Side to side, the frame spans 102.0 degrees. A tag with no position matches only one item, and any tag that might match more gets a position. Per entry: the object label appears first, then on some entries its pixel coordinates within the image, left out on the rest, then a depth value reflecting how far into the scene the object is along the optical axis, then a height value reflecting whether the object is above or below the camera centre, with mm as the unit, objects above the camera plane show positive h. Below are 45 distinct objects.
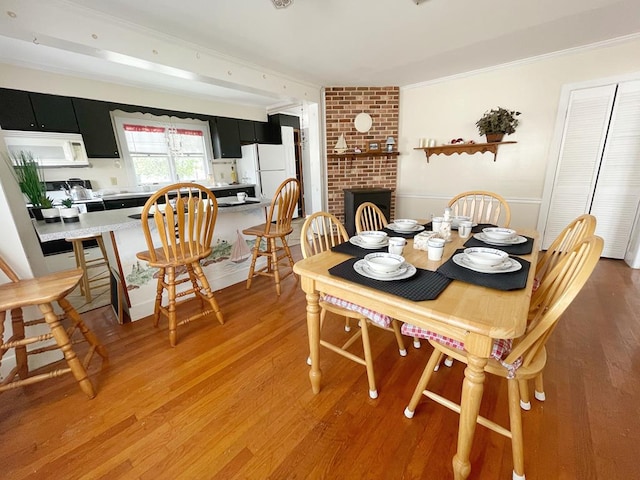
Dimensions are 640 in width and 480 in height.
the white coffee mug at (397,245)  1210 -358
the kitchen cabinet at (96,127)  3426 +667
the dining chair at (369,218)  2080 -402
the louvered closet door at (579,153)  2799 +54
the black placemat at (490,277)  945 -434
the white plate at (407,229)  1734 -419
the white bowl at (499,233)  1466 -405
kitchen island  1715 -605
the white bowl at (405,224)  1755 -395
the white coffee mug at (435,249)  1202 -383
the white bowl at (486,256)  1071 -394
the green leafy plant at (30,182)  1678 -12
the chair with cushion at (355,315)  1247 -713
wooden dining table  752 -453
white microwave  3100 +400
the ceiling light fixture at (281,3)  1629 +1022
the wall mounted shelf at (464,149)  3336 +192
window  4086 +434
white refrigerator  5000 +126
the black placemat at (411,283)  898 -432
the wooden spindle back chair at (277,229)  2404 -554
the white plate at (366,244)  1408 -415
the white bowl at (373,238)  1419 -384
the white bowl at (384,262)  1028 -391
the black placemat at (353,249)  1347 -430
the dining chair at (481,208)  2037 -376
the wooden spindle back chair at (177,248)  1634 -513
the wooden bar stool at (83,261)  2268 -723
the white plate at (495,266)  1062 -427
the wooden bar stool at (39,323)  1247 -750
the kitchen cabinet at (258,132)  5051 +765
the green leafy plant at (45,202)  1814 -156
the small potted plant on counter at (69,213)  1785 -228
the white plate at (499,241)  1431 -433
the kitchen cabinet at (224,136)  4754 +651
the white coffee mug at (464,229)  1589 -394
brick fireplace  3867 +471
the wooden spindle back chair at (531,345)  810 -672
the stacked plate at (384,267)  1023 -409
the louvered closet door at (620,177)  2682 -212
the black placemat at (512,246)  1319 -446
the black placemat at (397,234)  1667 -435
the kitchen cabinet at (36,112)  2982 +792
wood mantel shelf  3910 +186
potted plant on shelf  3088 +447
